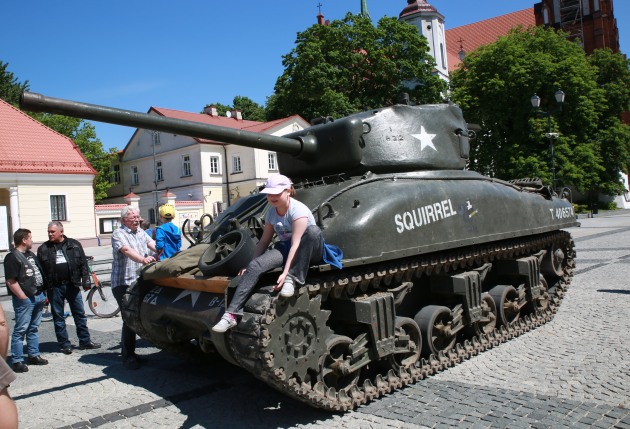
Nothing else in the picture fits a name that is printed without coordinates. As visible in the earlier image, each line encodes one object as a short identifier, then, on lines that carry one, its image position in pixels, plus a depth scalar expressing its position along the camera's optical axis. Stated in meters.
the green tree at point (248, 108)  65.62
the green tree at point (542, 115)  34.06
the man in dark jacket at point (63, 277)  7.58
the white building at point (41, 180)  28.06
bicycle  10.61
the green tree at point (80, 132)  44.38
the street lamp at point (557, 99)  21.23
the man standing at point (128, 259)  6.76
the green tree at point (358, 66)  37.28
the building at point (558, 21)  51.78
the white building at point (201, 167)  39.38
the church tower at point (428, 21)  51.38
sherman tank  4.64
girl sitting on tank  4.43
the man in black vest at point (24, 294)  6.89
